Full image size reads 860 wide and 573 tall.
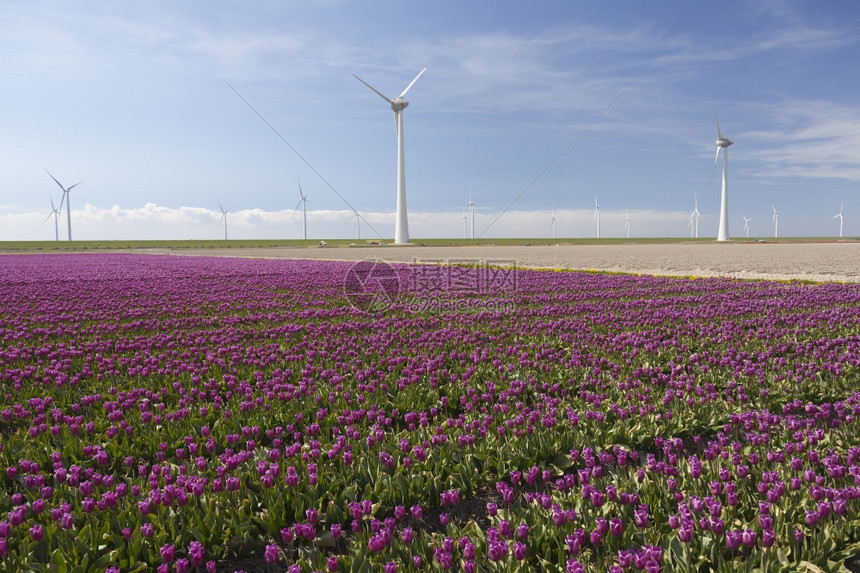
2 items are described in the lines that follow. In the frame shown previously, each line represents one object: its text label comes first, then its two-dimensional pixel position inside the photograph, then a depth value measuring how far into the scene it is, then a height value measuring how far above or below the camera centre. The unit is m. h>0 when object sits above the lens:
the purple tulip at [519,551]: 3.93 -2.05
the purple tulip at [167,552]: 4.03 -2.09
